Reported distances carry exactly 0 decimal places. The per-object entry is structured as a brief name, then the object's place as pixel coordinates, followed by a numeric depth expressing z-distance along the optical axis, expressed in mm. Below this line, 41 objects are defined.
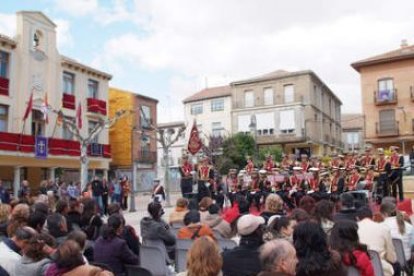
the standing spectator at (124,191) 23944
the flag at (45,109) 26422
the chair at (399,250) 6109
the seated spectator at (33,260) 4504
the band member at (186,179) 18031
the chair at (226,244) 6102
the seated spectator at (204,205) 8943
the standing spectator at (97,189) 19922
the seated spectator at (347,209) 7250
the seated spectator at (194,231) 6434
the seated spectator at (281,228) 5605
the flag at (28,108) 26609
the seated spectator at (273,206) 7812
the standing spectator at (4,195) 18264
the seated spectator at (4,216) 6191
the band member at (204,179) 17906
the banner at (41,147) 28344
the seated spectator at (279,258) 3631
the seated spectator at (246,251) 4652
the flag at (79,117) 30141
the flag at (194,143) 20447
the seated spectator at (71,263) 3984
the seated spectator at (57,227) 6285
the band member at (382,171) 15531
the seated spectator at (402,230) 6586
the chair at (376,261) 5000
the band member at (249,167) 17656
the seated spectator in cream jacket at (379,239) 5609
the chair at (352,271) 4430
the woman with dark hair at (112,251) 5660
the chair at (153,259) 6191
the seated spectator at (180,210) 8696
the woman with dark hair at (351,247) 4449
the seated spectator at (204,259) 3668
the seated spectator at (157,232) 6961
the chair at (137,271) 4857
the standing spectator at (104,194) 20362
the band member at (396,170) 15641
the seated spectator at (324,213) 6804
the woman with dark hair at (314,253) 3588
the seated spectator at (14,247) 4801
